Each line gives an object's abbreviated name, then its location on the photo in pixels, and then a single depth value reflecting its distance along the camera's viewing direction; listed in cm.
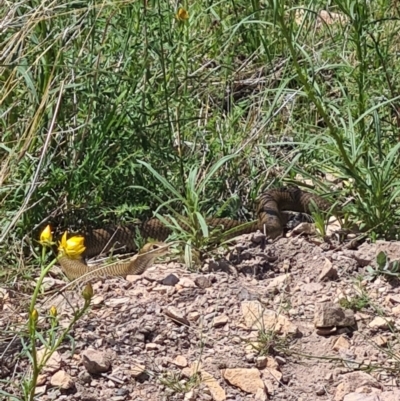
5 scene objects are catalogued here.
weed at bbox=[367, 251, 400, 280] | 443
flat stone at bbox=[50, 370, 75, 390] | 363
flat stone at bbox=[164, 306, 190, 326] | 410
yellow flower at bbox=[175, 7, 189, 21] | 466
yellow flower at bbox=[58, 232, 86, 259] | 311
